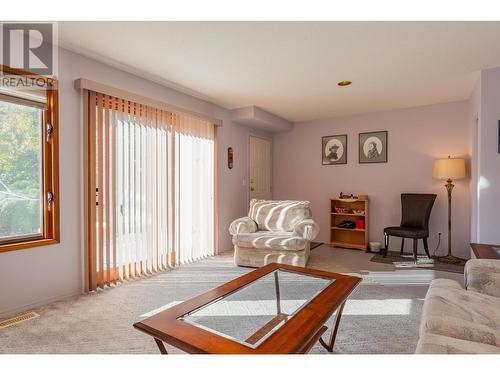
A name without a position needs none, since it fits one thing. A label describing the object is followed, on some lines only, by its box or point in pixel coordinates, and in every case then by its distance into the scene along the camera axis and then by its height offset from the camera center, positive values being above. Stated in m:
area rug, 3.73 -1.08
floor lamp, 3.99 +0.17
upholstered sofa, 1.22 -0.66
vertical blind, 2.91 -0.02
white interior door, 5.41 +0.35
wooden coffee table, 1.19 -0.64
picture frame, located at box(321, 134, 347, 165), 5.30 +0.68
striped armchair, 3.56 -0.64
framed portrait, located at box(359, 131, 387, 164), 4.93 +0.66
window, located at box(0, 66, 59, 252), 2.41 +0.23
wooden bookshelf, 4.87 -0.75
